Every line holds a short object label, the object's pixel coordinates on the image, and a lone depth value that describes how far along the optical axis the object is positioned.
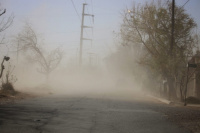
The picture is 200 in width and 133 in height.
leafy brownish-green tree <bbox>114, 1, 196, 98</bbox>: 24.08
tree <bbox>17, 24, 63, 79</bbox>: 39.38
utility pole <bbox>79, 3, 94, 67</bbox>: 52.53
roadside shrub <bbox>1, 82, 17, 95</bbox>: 21.36
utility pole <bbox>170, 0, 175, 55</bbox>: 23.03
